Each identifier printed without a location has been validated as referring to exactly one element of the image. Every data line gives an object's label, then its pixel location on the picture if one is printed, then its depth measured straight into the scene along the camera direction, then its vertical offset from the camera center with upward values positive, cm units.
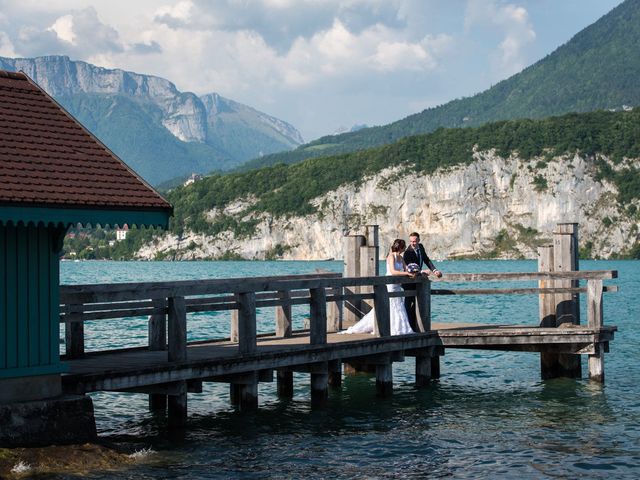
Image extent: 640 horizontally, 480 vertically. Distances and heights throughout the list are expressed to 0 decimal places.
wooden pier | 1409 -128
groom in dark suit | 1986 +4
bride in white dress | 1942 -75
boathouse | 1184 +59
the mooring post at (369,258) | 2103 +18
